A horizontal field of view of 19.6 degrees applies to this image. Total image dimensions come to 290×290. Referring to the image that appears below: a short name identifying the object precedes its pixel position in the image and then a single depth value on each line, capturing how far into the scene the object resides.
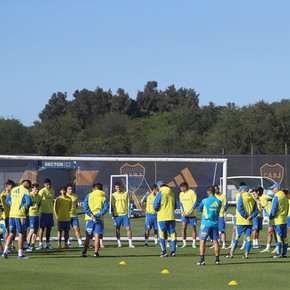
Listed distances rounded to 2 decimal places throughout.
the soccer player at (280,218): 22.81
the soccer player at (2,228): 23.98
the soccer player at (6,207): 23.54
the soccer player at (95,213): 22.67
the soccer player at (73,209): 26.69
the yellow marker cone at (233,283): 16.27
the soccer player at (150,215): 26.73
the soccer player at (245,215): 22.02
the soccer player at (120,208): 26.34
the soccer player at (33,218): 25.17
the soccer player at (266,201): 26.25
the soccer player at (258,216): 25.38
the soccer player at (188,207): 25.78
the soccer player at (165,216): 22.83
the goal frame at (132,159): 28.36
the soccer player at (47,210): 25.95
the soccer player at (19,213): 21.84
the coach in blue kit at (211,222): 20.42
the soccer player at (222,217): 25.89
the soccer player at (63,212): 26.14
